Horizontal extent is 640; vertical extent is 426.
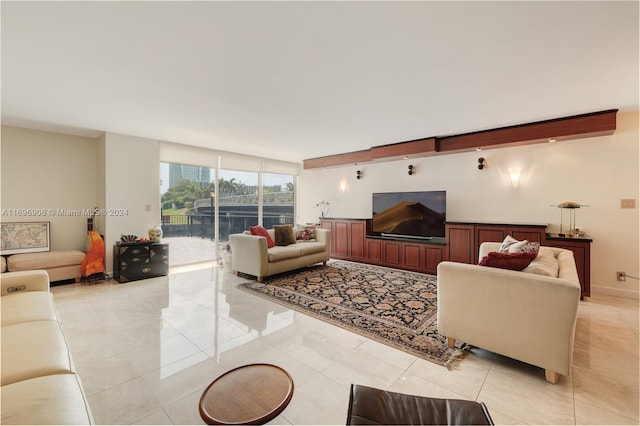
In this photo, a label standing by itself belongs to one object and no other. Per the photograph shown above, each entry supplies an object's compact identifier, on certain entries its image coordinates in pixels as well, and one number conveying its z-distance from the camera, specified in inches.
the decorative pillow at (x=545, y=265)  80.6
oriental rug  97.2
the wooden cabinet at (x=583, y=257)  142.1
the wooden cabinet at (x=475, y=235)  157.0
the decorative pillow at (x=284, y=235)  200.2
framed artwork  160.6
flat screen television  199.5
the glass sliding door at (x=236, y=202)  240.7
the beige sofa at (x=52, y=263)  150.0
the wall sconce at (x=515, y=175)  175.3
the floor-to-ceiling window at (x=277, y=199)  276.5
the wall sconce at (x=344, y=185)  263.0
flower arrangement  279.4
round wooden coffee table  58.0
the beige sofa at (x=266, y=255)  170.1
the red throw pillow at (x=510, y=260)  83.4
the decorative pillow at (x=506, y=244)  117.8
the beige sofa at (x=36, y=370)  38.4
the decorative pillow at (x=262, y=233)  188.5
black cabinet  170.9
